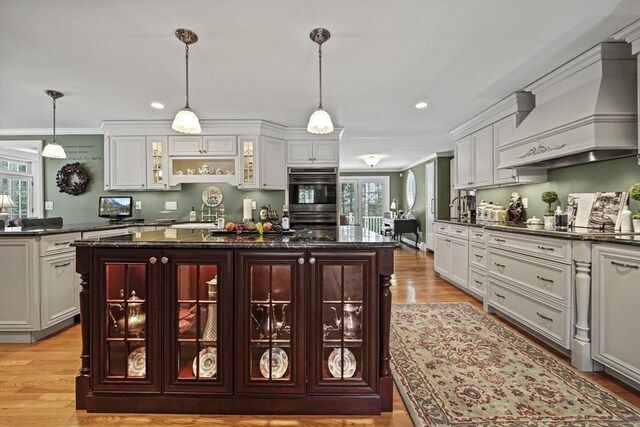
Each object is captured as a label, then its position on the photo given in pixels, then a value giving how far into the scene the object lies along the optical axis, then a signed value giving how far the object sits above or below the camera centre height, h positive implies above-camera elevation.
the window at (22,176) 4.75 +0.53
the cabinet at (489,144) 3.38 +0.89
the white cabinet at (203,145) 4.61 +0.98
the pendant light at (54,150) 3.40 +0.69
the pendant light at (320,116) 2.24 +0.71
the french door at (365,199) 9.80 +0.33
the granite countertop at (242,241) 1.65 -0.18
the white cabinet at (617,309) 1.79 -0.63
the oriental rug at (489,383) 1.64 -1.13
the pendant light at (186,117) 2.26 +0.70
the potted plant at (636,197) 2.19 +0.09
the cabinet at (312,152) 4.89 +0.93
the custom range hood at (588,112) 2.30 +0.80
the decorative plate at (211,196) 5.02 +0.22
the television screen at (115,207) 4.79 +0.03
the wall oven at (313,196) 4.88 +0.21
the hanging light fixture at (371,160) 6.99 +1.17
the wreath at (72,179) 4.87 +0.49
